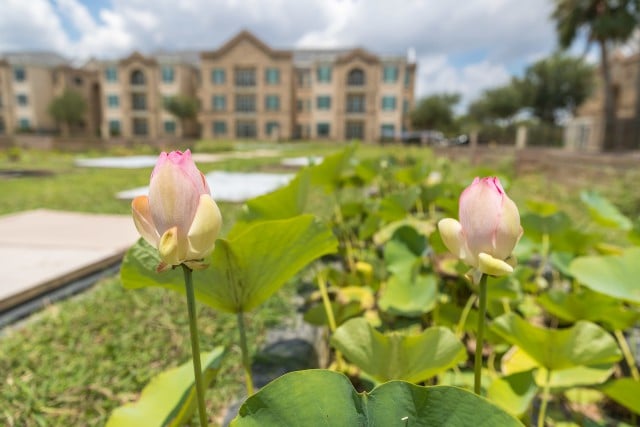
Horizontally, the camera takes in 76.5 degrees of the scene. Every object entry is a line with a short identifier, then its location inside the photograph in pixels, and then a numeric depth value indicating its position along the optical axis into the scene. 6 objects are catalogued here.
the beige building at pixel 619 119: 14.33
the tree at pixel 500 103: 26.47
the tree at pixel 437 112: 29.28
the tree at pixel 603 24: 14.05
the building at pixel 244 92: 26.95
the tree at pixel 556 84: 24.25
